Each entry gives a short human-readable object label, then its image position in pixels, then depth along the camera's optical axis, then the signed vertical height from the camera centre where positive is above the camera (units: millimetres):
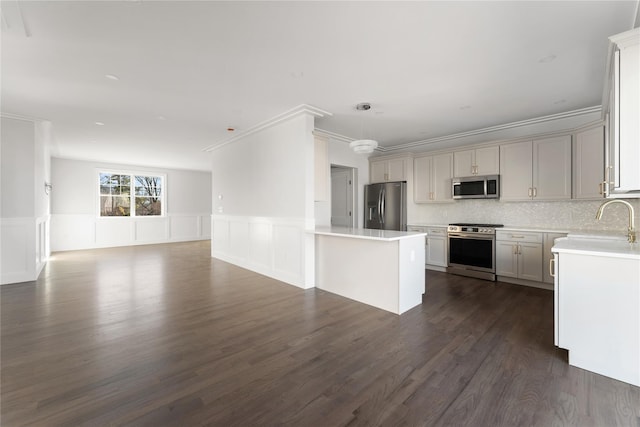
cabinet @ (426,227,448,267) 5086 -680
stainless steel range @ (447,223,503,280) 4492 -671
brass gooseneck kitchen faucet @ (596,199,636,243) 2417 -221
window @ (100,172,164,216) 8500 +581
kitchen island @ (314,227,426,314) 3133 -711
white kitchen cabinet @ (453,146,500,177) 4633 +892
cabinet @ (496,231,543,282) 4078 -687
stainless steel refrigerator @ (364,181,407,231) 5652 +127
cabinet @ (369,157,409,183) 5711 +933
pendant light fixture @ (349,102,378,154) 3680 +922
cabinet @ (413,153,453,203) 5191 +676
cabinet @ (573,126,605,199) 3600 +674
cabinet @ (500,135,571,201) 4000 +662
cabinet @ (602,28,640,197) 1861 +730
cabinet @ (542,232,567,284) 3949 -637
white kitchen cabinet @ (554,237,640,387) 1876 -724
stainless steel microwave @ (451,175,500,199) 4613 +436
